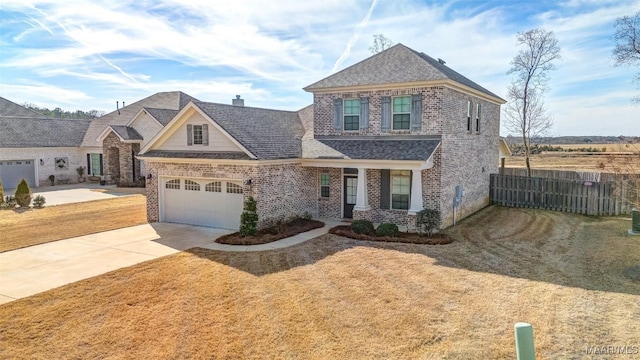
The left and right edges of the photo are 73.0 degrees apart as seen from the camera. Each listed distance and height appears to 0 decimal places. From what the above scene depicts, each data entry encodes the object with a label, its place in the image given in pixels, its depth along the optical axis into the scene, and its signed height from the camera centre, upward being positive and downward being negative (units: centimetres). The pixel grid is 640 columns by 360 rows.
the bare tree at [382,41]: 3738 +964
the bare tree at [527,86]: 2914 +473
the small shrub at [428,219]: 1538 -236
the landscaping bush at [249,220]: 1529 -236
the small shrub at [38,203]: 2269 -258
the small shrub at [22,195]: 2264 -216
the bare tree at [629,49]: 2312 +567
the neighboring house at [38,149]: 3097 +35
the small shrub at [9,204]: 2244 -263
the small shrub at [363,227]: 1565 -269
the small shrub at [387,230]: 1526 -272
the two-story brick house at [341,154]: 1645 -2
